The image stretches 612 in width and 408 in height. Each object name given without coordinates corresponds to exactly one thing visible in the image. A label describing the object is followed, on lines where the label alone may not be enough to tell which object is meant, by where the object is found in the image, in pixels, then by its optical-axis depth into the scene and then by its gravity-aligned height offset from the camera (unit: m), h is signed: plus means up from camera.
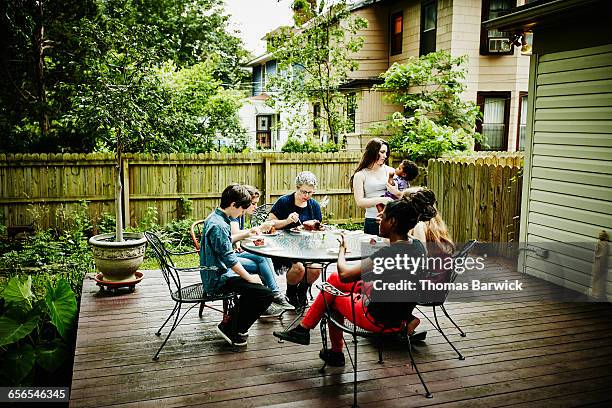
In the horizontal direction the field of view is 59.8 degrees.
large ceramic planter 5.36 -1.23
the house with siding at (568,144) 5.19 +0.00
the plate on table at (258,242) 4.33 -0.85
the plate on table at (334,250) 4.09 -0.86
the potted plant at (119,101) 5.43 +0.41
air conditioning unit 12.12 +2.23
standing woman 5.20 -0.40
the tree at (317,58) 11.93 +1.84
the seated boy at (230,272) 4.02 -1.03
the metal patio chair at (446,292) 3.87 -1.10
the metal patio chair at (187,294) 4.08 -1.24
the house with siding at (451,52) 12.14 +2.13
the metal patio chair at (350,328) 3.35 -1.22
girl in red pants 3.24 -0.78
